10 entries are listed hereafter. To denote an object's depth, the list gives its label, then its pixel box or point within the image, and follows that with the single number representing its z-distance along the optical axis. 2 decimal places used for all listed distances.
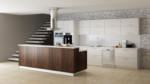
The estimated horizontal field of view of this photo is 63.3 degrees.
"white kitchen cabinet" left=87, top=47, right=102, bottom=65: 5.65
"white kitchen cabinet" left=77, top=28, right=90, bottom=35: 6.08
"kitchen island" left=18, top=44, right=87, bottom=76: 4.23
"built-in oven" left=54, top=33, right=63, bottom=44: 6.63
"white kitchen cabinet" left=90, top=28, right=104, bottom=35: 5.80
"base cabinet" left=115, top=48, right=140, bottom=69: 5.05
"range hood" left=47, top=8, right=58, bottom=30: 5.05
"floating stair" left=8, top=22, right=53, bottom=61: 6.67
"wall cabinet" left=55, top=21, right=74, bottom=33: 6.32
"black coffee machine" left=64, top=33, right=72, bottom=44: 6.41
